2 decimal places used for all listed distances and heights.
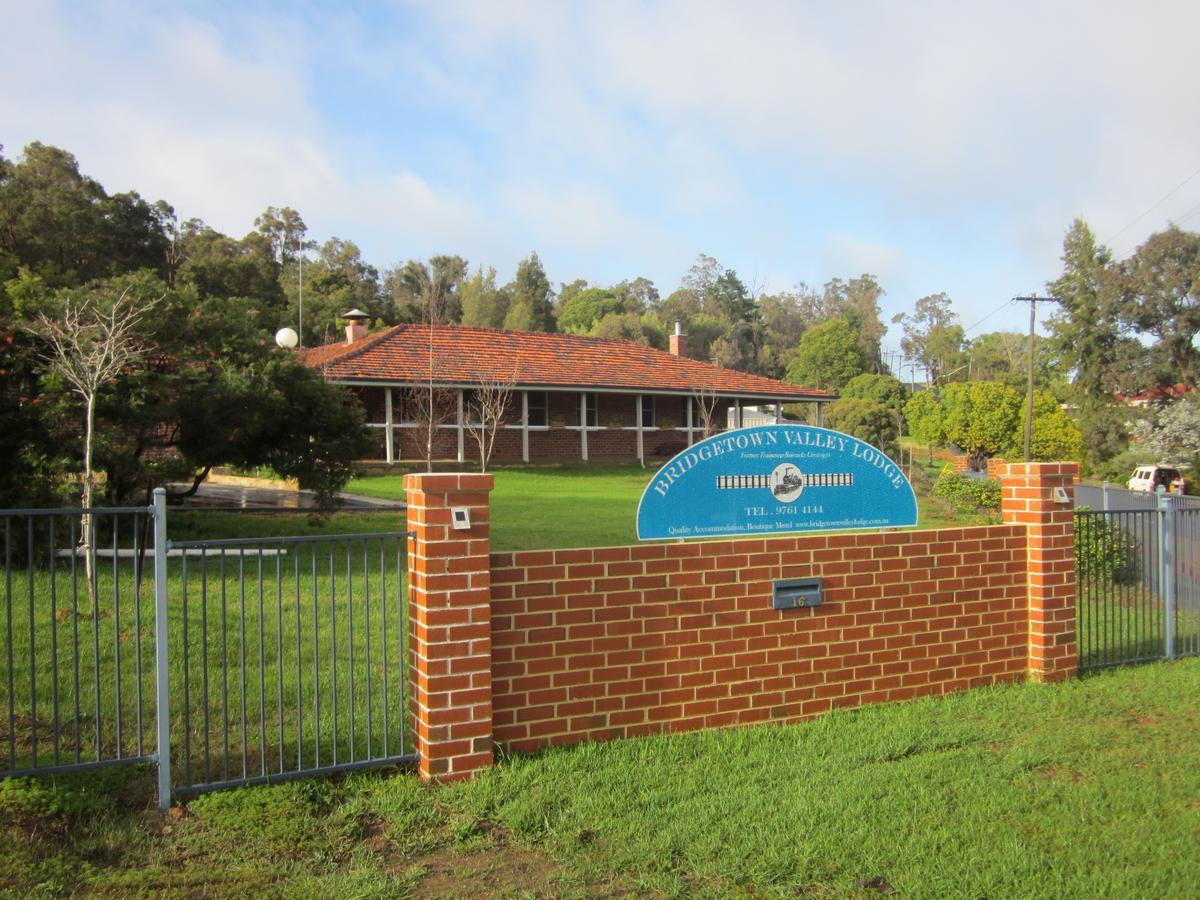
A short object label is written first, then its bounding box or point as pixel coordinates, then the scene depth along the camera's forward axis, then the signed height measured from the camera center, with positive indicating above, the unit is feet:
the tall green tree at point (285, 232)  190.39 +43.40
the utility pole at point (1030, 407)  121.70 +4.97
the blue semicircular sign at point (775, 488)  18.67 -0.79
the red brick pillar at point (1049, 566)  21.17 -2.62
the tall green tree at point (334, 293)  141.69 +26.19
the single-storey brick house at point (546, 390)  87.10 +5.81
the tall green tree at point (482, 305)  215.51 +32.57
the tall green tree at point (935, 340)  286.05 +32.43
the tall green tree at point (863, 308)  288.51 +44.85
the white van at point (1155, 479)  109.42 -3.91
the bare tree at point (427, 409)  84.99 +3.84
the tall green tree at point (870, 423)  127.75 +3.32
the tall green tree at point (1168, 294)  141.79 +22.12
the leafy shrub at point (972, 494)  51.13 -2.57
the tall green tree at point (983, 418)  135.54 +3.91
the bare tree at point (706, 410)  98.07 +4.04
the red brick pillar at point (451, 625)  15.34 -2.76
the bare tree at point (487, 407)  83.46 +3.83
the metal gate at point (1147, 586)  24.09 -3.69
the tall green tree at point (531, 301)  207.21 +32.92
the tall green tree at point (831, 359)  209.87 +19.14
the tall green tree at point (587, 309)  230.68 +33.75
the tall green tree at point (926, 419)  144.97 +4.20
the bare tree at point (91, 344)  30.91 +3.75
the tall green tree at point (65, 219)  110.42 +28.49
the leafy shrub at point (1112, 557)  24.54 -3.10
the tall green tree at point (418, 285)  171.63 +36.61
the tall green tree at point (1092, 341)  146.92 +16.09
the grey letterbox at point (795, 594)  18.45 -2.78
